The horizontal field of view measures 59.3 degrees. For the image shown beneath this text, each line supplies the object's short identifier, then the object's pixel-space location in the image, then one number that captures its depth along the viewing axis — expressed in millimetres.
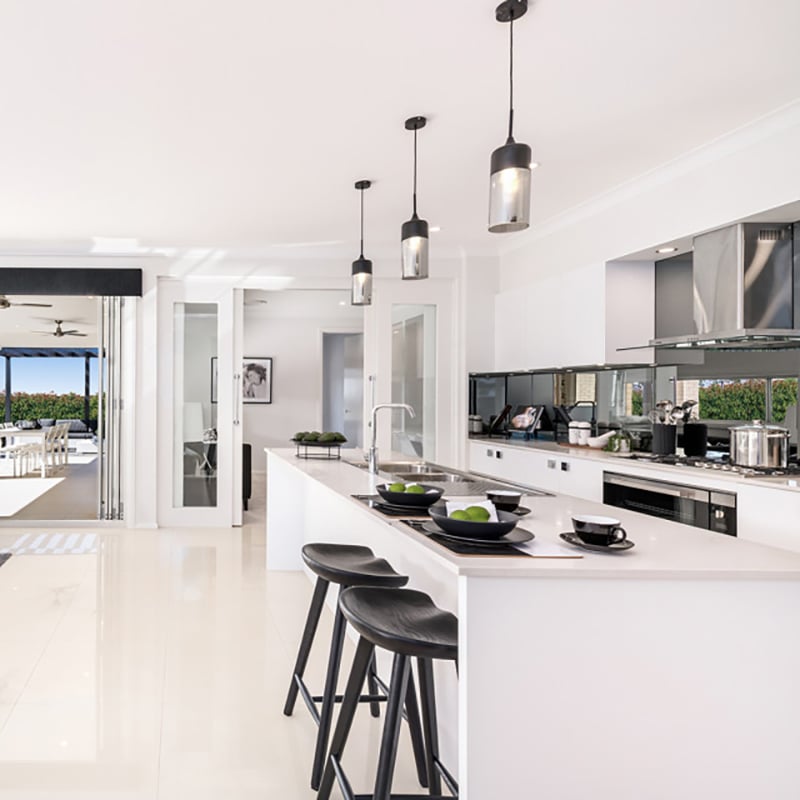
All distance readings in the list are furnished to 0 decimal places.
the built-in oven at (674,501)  3244
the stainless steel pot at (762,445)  3270
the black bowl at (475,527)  1674
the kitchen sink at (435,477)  3301
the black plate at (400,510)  2188
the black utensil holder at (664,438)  4094
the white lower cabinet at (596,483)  2904
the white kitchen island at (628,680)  1438
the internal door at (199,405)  6336
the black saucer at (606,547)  1638
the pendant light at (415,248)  3070
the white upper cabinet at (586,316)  4555
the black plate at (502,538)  1666
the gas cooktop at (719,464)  3180
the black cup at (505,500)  2111
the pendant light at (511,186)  2070
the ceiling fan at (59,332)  11634
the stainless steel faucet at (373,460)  3442
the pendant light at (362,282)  3994
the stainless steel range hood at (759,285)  3457
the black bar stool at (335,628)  2135
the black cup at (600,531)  1645
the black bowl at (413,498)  2240
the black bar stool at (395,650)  1614
